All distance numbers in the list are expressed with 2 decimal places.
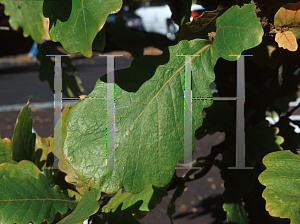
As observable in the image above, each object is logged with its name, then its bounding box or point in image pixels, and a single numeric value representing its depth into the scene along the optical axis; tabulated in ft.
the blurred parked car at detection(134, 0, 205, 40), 24.73
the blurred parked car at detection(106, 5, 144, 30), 26.65
